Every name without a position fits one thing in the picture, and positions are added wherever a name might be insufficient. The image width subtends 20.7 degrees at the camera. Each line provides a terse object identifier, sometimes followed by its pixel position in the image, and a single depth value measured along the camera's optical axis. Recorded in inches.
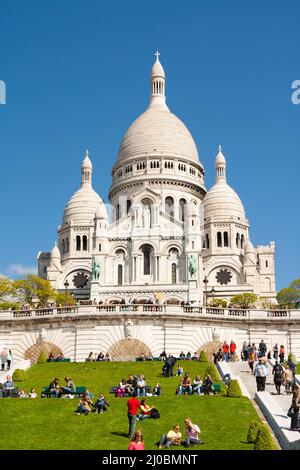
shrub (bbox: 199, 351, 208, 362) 1620.3
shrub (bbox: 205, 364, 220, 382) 1346.3
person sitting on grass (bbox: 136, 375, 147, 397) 1199.3
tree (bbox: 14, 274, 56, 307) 3432.6
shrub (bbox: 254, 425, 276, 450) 832.5
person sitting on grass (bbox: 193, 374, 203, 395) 1221.7
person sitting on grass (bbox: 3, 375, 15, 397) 1234.0
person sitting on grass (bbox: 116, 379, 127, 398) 1209.6
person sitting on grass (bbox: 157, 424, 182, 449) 900.8
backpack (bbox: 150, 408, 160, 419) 1037.8
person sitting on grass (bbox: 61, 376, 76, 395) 1222.3
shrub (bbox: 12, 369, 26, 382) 1442.4
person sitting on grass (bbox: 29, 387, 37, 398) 1228.8
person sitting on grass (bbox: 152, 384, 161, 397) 1216.2
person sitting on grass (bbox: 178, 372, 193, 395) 1218.6
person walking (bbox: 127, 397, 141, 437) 946.7
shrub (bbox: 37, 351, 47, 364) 1650.1
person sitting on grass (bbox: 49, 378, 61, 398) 1222.9
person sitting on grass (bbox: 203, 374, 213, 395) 1208.2
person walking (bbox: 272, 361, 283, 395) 1177.4
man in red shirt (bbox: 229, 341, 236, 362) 1606.8
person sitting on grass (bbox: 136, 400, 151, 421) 1031.0
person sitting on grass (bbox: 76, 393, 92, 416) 1073.5
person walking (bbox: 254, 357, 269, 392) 1182.3
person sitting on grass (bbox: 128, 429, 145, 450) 826.2
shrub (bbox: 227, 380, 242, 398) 1162.2
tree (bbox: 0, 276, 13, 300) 3277.6
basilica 3703.2
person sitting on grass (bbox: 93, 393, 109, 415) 1083.0
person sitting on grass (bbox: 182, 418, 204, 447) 906.7
